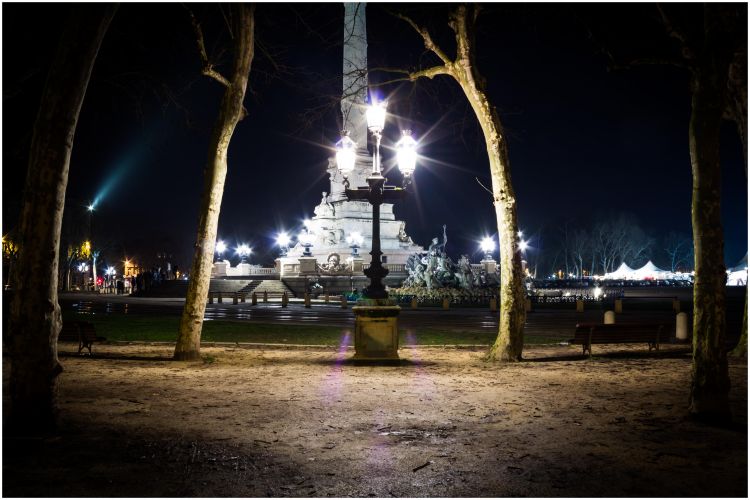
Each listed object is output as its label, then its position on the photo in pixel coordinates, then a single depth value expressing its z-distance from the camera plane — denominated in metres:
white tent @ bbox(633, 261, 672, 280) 87.25
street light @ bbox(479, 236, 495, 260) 50.72
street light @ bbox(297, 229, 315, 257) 64.56
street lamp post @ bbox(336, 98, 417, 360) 13.75
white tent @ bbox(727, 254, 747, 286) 83.93
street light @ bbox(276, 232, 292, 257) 70.44
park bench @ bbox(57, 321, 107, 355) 14.43
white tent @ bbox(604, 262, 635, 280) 88.75
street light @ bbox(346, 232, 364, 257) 62.78
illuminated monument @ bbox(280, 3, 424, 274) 61.12
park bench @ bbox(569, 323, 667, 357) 14.69
